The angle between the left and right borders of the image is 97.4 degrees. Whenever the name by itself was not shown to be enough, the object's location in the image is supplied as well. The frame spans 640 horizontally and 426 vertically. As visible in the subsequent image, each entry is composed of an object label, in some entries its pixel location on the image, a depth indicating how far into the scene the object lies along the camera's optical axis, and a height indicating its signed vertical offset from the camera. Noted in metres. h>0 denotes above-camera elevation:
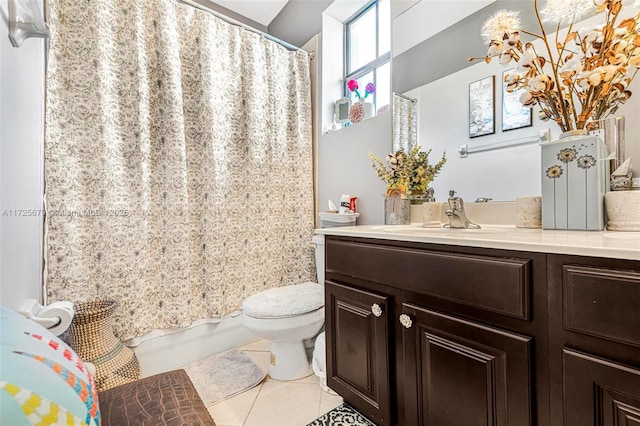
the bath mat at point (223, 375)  1.47 -0.92
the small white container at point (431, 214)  1.30 +0.00
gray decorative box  0.87 +0.10
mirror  1.12 +0.49
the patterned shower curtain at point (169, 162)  1.41 +0.33
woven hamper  1.31 -0.62
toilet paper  0.86 -0.31
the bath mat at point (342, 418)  1.21 -0.90
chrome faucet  1.14 +0.00
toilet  1.44 -0.56
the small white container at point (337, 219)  1.87 -0.03
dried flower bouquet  0.86 +0.50
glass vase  1.46 +0.03
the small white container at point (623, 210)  0.83 +0.01
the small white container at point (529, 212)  1.03 +0.00
